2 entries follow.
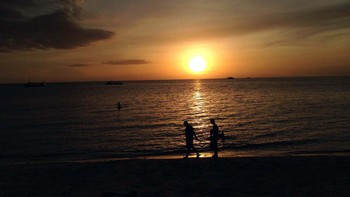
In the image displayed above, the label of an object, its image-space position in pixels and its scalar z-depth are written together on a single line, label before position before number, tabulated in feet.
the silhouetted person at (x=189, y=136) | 56.92
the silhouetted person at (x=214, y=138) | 56.09
